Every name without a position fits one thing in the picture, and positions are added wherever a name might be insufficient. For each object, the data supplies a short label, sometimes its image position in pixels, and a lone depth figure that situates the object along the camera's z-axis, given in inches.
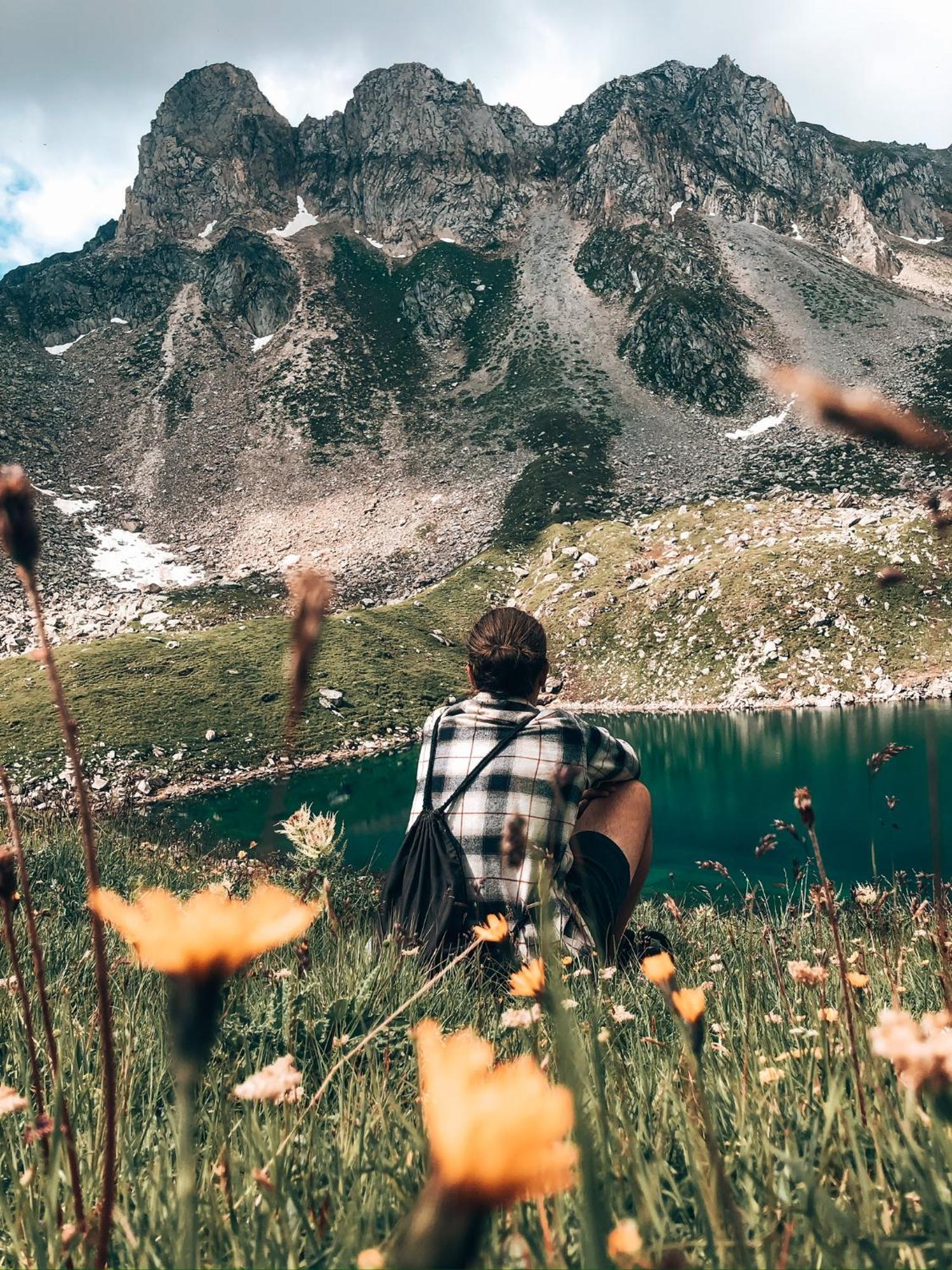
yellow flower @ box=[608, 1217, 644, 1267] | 24.1
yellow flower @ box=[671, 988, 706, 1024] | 31.6
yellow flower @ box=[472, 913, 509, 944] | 58.6
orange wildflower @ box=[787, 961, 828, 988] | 56.0
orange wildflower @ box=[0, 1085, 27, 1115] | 40.4
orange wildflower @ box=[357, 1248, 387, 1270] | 23.1
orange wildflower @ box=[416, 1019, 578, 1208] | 12.4
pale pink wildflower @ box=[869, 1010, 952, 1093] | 24.9
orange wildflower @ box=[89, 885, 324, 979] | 21.5
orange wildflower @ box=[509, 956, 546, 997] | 43.4
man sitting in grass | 133.7
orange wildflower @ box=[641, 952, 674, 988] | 32.3
